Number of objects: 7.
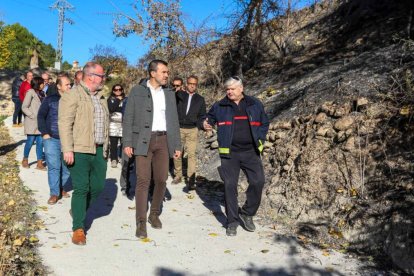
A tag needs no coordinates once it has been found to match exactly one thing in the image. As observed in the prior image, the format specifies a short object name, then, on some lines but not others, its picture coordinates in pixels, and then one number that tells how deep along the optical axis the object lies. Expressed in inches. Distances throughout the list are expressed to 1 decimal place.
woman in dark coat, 370.9
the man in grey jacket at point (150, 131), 208.4
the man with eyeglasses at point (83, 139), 191.2
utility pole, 1801.7
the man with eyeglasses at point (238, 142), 217.2
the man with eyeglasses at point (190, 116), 320.8
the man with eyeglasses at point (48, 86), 458.6
